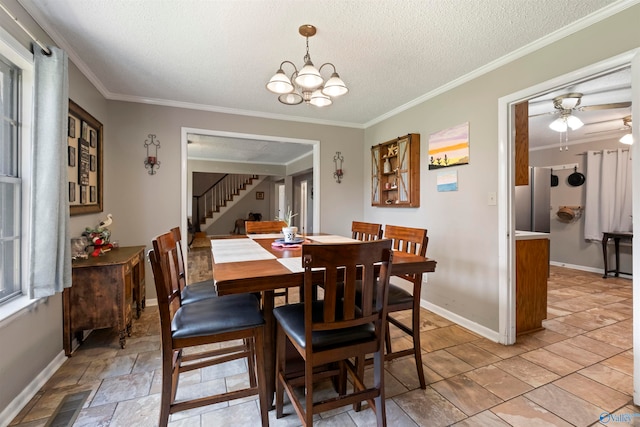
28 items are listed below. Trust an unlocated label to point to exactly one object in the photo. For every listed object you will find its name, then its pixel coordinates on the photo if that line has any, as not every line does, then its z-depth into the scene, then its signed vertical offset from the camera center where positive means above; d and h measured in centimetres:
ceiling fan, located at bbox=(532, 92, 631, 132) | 289 +111
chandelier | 179 +86
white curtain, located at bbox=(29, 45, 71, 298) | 174 +23
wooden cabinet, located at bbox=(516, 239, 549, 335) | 252 -63
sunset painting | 279 +69
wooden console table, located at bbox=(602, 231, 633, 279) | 446 -49
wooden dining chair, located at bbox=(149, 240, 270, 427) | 133 -57
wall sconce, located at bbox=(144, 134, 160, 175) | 329 +69
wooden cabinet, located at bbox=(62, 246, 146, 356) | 216 -66
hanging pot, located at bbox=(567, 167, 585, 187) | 509 +63
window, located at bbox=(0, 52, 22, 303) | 170 +17
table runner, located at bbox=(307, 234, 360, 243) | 247 -23
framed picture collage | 233 +48
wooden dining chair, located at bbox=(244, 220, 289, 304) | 319 -16
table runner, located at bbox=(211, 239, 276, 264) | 169 -26
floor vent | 152 -111
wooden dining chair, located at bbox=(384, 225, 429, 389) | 180 -56
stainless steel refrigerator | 441 +14
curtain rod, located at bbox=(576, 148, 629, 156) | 458 +105
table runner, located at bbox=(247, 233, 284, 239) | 268 -22
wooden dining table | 125 -28
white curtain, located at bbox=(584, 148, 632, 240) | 453 +34
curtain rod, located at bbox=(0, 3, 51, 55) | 150 +104
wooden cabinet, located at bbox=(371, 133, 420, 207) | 337 +53
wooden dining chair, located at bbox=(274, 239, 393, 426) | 117 -51
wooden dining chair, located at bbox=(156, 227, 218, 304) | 164 -51
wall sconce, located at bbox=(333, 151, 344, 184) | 420 +69
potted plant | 226 -16
